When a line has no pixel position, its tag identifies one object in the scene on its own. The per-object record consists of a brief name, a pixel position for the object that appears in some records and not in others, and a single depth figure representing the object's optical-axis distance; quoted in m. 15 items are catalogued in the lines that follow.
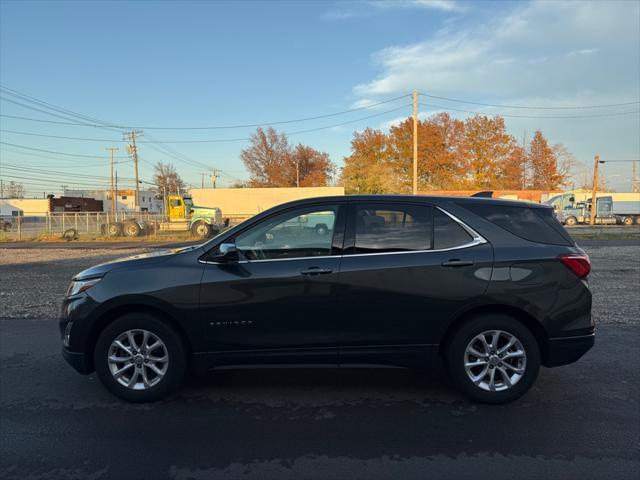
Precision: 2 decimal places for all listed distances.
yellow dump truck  28.80
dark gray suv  3.73
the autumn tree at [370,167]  50.38
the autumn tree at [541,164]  61.69
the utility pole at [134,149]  55.91
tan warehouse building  47.56
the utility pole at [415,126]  28.58
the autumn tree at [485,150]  54.28
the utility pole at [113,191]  51.67
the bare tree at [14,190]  122.00
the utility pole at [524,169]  61.09
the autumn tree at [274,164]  72.38
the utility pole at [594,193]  40.16
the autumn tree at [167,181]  99.94
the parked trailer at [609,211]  42.50
